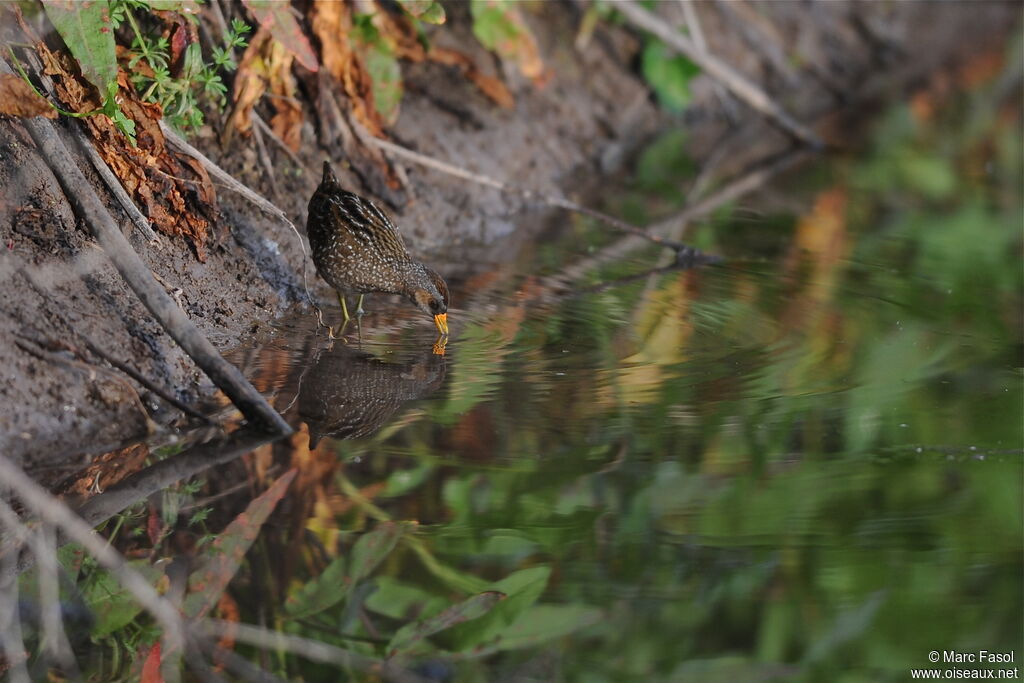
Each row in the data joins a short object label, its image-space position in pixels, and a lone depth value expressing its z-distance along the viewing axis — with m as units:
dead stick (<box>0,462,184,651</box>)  4.75
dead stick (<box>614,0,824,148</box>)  17.31
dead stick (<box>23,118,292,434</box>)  7.45
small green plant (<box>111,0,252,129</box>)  9.45
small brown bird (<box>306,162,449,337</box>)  10.02
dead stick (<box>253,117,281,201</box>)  11.54
